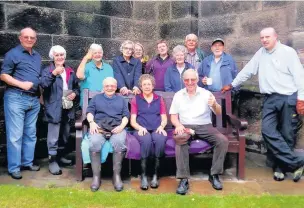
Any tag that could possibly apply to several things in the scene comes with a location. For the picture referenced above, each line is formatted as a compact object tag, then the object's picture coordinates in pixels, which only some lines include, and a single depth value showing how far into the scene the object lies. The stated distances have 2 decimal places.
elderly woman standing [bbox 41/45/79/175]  5.10
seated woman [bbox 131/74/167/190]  4.66
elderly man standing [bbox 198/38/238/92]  5.54
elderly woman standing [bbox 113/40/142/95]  5.49
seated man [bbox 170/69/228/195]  4.55
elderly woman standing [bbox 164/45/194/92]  5.38
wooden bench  4.75
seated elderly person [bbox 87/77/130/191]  4.59
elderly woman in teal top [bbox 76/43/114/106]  5.28
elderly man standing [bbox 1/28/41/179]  4.81
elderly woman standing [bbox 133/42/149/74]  5.77
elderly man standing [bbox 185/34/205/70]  5.76
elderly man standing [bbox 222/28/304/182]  4.77
